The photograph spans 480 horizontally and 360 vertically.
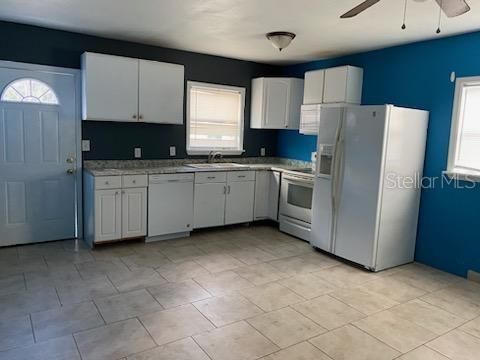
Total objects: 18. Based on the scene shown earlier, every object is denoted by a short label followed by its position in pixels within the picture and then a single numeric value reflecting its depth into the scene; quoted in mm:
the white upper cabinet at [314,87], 4891
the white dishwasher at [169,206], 4441
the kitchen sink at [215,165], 4949
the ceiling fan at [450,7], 2070
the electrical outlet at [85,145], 4430
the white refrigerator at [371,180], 3715
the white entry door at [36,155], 4020
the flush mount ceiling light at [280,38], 3895
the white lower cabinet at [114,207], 4094
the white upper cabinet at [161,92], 4414
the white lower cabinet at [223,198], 4828
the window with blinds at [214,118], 5258
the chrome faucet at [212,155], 5465
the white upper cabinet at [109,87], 4102
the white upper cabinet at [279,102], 5508
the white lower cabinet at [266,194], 5328
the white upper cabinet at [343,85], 4602
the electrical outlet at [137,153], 4797
